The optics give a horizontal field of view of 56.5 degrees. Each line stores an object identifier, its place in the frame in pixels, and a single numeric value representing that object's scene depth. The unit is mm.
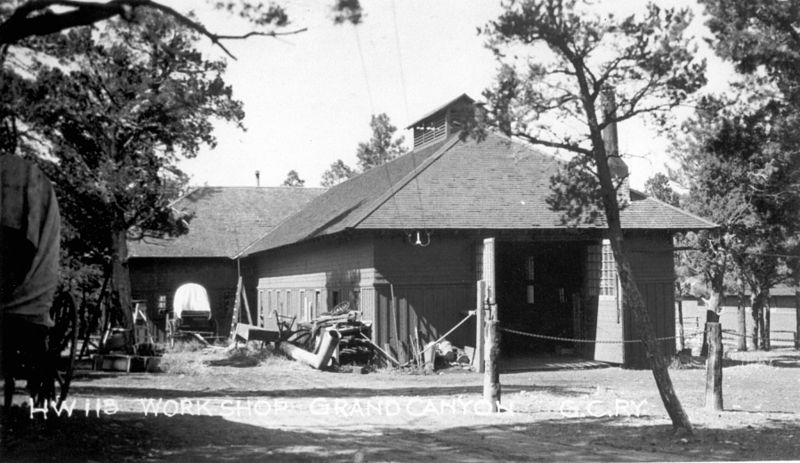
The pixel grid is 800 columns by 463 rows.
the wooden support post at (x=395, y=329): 19719
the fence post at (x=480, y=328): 18798
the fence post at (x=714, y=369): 11531
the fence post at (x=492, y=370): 11758
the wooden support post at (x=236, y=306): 30231
